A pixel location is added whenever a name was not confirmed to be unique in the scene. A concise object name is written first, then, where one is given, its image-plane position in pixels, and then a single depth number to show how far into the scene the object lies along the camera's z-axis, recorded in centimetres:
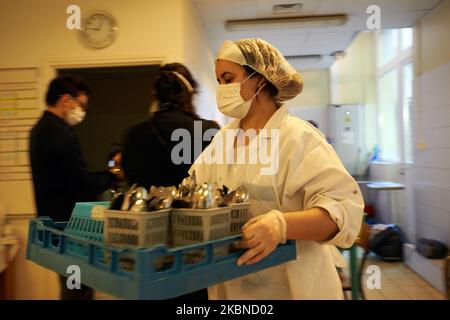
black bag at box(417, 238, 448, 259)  280
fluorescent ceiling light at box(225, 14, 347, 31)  300
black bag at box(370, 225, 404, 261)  343
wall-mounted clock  225
